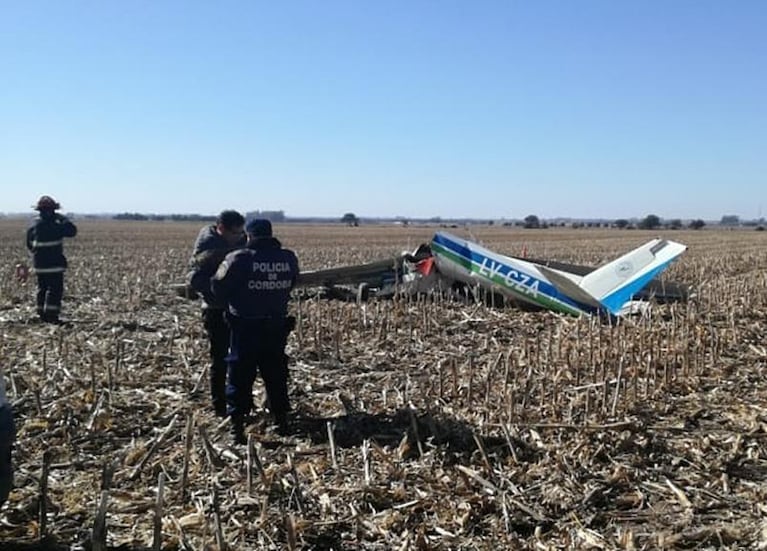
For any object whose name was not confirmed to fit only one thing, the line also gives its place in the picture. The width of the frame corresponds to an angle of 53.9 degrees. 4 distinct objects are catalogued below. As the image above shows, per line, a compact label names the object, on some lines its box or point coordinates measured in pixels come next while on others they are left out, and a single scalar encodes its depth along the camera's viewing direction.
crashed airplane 11.70
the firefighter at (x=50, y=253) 11.40
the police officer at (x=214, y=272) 6.86
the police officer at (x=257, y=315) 6.23
